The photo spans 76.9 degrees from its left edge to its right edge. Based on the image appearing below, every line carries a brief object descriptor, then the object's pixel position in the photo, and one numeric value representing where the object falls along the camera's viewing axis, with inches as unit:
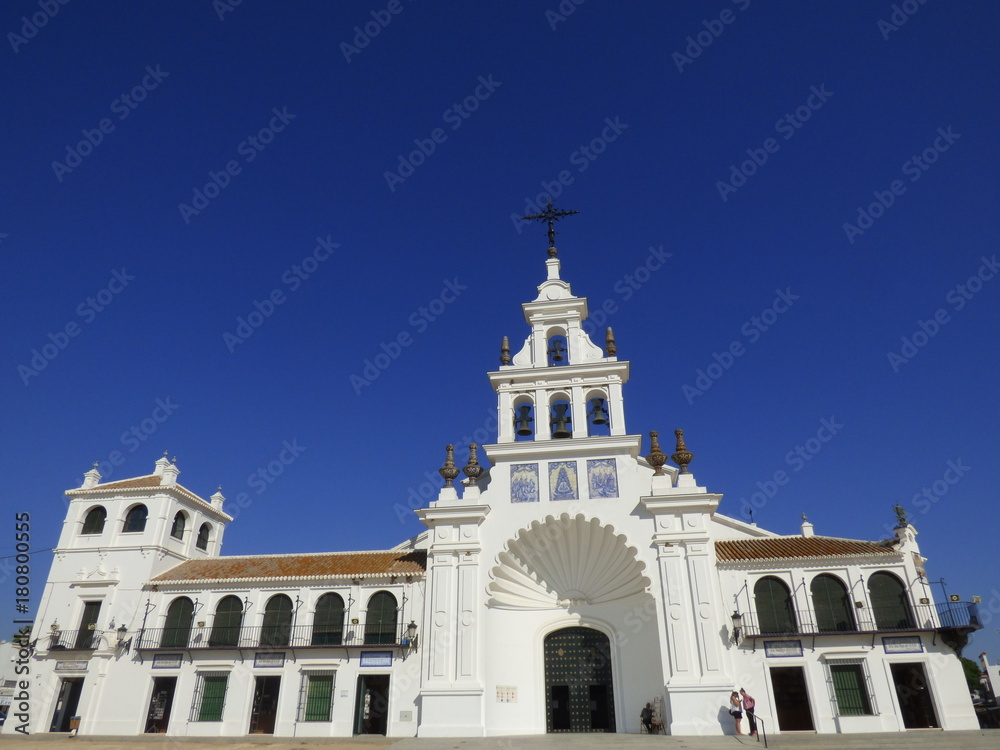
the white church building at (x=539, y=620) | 740.0
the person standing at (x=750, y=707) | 661.9
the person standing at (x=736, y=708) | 672.4
